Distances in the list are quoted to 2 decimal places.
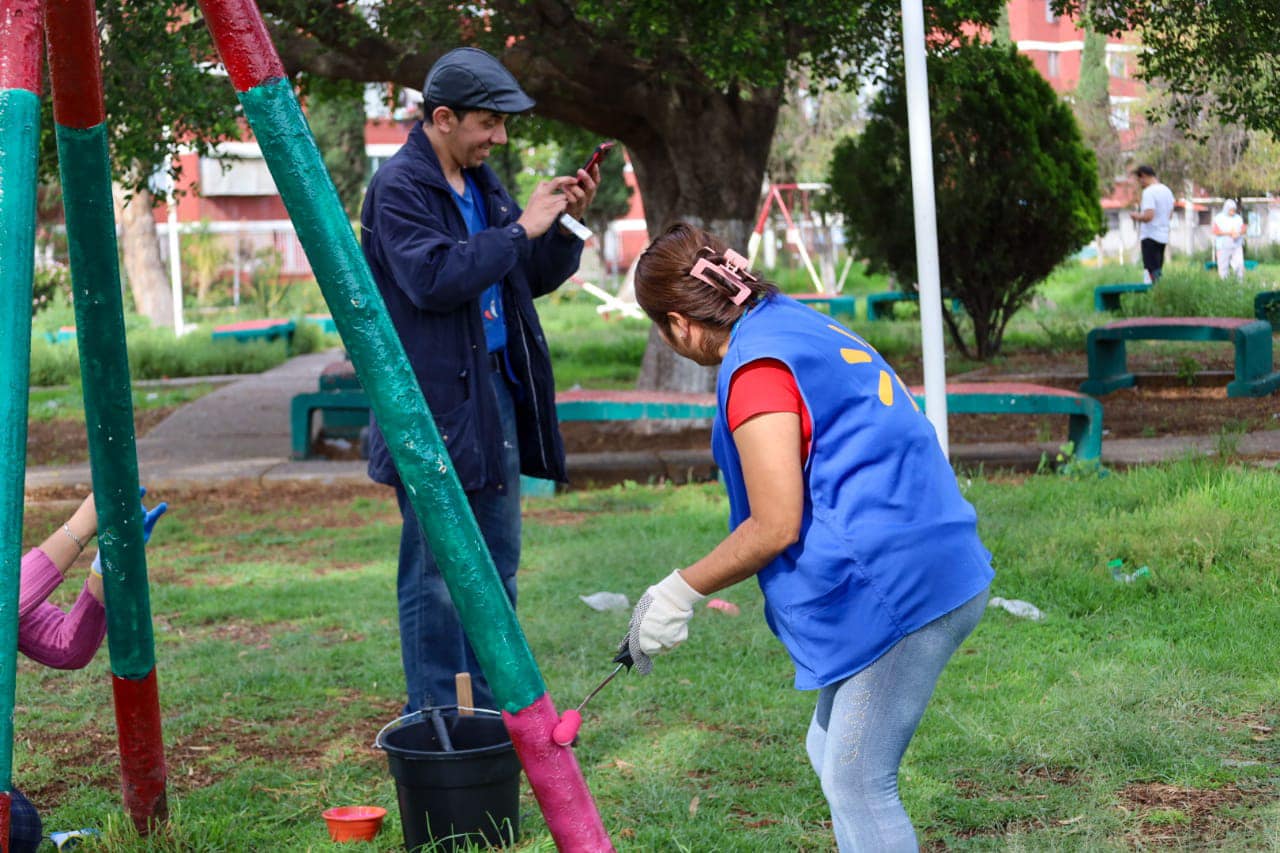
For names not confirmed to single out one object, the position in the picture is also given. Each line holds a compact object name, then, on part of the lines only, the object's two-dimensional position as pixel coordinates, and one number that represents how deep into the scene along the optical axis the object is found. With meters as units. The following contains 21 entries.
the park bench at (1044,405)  14.46
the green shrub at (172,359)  31.03
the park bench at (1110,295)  28.43
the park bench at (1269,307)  21.63
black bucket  6.06
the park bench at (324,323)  41.51
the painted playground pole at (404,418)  4.76
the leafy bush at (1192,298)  22.54
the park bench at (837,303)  36.66
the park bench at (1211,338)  19.08
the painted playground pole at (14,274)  4.30
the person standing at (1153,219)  24.93
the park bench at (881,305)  34.38
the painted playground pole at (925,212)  10.73
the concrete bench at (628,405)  15.53
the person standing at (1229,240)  21.55
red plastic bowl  6.54
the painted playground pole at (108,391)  5.49
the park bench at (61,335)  38.42
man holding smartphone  6.52
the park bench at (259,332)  35.83
